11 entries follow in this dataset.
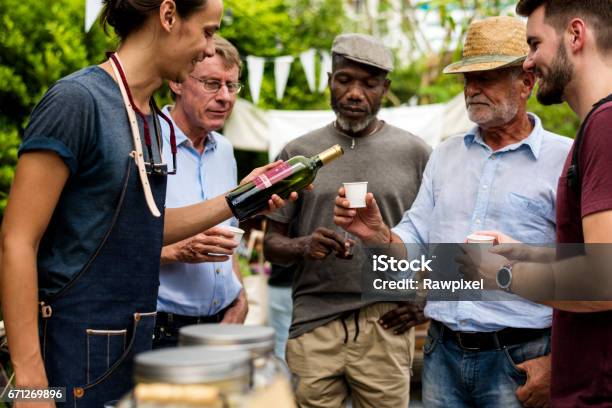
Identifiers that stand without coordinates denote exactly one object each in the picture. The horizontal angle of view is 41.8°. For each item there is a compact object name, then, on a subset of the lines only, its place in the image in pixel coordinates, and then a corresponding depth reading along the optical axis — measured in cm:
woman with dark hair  221
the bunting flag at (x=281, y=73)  1064
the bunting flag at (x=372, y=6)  1946
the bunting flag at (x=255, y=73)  1017
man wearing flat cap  407
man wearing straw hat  328
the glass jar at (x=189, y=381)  126
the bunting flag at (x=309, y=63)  1045
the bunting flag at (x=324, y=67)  1081
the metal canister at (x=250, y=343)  147
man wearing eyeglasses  342
